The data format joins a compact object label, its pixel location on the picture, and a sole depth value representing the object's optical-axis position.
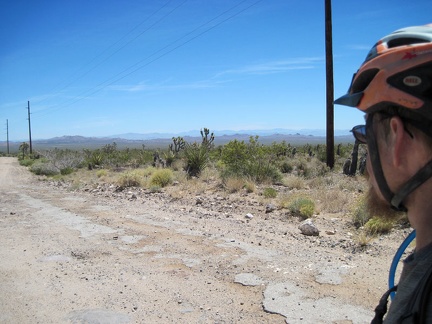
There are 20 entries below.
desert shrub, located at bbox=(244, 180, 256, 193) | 11.43
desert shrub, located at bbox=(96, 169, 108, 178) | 19.91
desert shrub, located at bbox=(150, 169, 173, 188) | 13.79
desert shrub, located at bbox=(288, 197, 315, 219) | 7.85
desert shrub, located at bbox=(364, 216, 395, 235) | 6.10
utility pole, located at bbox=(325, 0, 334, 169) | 14.54
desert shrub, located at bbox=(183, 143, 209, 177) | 17.12
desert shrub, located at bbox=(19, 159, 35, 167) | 36.72
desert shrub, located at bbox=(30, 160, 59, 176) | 24.61
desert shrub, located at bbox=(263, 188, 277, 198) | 10.35
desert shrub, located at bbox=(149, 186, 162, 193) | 12.57
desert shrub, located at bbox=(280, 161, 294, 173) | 17.90
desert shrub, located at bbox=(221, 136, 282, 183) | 13.38
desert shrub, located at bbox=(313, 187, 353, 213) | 8.48
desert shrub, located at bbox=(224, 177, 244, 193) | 11.80
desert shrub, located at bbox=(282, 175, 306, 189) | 12.22
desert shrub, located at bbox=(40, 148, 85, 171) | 23.64
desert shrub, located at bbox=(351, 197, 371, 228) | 6.88
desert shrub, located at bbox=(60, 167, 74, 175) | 23.08
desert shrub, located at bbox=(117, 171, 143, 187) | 14.24
